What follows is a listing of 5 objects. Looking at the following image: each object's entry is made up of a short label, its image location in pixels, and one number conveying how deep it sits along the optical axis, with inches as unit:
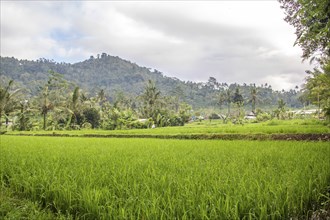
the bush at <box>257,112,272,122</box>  1438.2
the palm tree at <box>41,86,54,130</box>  997.8
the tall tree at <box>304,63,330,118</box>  402.9
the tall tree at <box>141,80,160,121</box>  1452.9
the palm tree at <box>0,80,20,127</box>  879.7
